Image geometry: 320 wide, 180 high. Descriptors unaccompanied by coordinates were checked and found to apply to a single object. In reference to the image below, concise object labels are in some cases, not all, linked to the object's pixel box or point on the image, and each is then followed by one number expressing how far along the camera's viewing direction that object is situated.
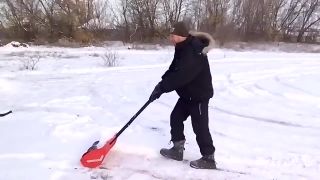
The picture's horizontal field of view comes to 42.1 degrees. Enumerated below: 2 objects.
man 4.07
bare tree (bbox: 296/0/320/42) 31.06
